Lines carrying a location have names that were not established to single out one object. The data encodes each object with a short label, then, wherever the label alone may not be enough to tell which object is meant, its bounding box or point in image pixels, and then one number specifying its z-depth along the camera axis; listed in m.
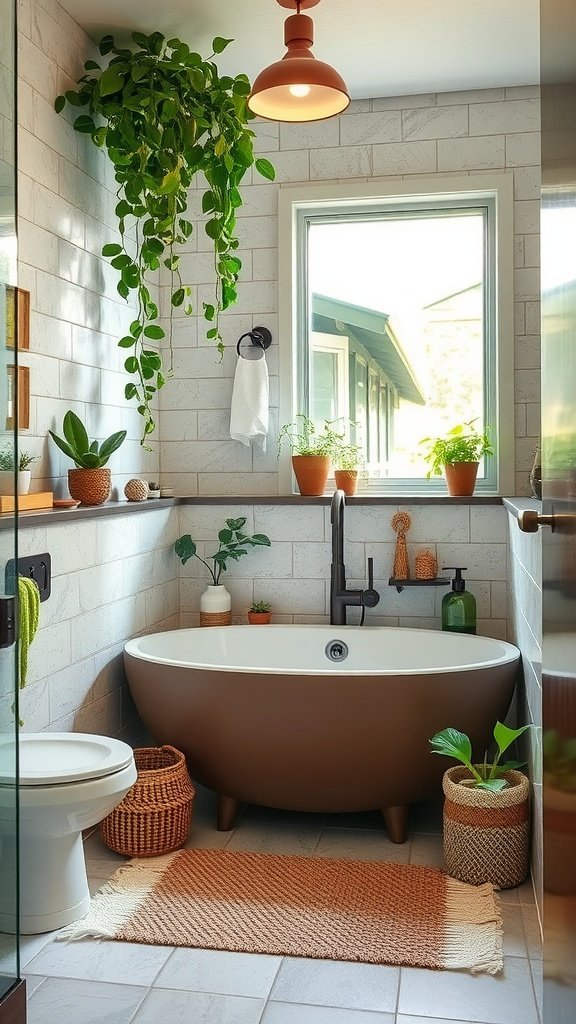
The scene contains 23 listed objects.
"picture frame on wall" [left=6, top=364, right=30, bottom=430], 2.99
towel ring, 4.23
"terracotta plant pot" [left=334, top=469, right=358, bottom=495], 4.16
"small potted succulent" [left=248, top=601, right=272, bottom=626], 4.11
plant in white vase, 4.12
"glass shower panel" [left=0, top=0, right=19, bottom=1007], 1.64
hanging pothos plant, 3.42
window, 4.19
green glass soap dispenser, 3.88
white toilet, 2.48
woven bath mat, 2.49
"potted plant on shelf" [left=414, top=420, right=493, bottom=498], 3.99
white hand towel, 4.16
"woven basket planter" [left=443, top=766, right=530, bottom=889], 2.80
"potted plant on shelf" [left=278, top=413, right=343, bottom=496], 4.14
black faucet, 3.80
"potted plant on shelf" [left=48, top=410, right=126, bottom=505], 3.26
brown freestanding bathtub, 3.05
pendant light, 2.89
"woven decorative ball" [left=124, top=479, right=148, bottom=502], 3.77
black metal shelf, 3.91
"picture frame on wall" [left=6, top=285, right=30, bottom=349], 2.99
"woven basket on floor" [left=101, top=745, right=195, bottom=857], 3.03
